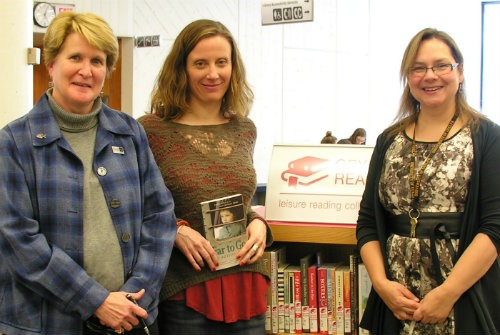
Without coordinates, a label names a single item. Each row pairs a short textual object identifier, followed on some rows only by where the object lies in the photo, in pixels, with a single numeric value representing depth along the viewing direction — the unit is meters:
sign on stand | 2.52
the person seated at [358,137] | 8.59
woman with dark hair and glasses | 1.89
